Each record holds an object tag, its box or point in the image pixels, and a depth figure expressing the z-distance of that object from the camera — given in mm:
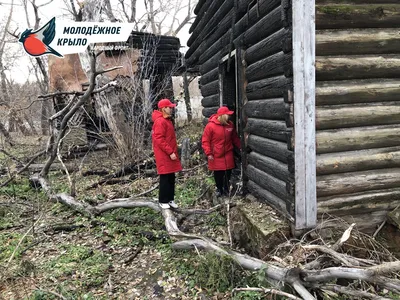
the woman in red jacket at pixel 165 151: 5180
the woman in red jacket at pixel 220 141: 5484
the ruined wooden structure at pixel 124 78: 9555
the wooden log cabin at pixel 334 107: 3389
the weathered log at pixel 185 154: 8539
